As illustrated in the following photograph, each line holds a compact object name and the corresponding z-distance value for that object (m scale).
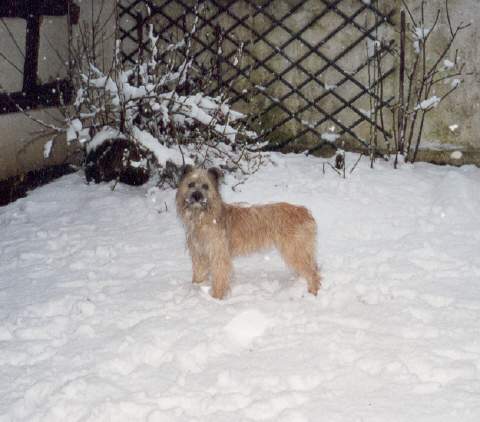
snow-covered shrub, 5.96
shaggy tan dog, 3.76
